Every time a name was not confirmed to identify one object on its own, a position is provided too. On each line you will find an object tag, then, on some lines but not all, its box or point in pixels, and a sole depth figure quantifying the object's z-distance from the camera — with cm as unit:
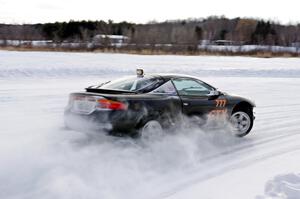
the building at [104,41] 5550
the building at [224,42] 10112
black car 668
